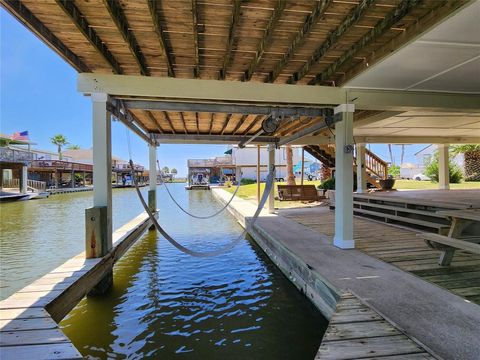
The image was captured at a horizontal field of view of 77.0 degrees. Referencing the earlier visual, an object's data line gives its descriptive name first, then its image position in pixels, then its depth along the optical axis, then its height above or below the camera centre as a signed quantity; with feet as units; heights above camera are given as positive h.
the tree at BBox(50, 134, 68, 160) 158.84 +24.22
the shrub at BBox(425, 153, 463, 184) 45.78 +1.40
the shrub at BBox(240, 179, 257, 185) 98.04 +0.58
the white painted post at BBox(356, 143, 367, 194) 34.78 +1.29
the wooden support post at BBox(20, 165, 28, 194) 66.80 +1.43
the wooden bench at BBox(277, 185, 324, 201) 38.75 -1.41
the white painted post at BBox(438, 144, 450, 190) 37.32 +1.60
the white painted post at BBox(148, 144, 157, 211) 29.37 +1.14
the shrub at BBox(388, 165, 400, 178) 71.27 +2.51
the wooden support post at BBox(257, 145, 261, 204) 38.47 +0.34
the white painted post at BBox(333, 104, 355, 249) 15.19 +0.17
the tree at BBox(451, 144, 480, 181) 51.55 +3.59
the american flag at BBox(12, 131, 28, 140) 101.56 +17.43
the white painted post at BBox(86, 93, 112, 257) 13.03 +0.98
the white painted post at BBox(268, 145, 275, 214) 28.29 +2.59
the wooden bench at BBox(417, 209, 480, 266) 11.39 -2.20
